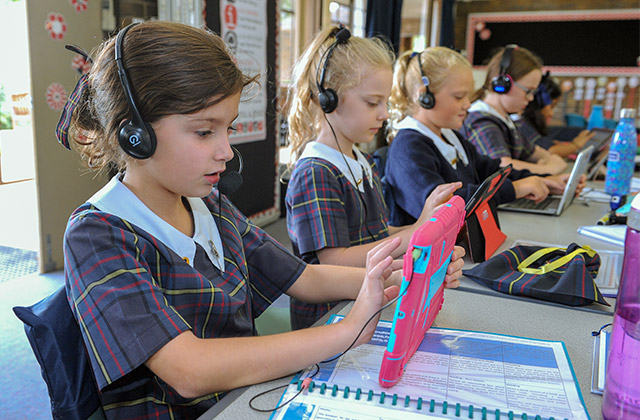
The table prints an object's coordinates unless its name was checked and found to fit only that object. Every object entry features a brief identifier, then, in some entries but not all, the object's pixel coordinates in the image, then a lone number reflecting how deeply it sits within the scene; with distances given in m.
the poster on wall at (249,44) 3.04
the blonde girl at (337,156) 1.25
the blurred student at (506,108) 2.54
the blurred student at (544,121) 3.35
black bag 1.05
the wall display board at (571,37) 6.40
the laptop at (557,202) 1.92
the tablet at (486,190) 1.21
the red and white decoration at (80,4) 2.55
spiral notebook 0.66
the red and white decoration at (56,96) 2.54
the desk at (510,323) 0.69
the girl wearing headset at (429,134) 1.72
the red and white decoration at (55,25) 2.47
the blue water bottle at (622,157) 2.05
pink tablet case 0.64
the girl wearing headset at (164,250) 0.70
